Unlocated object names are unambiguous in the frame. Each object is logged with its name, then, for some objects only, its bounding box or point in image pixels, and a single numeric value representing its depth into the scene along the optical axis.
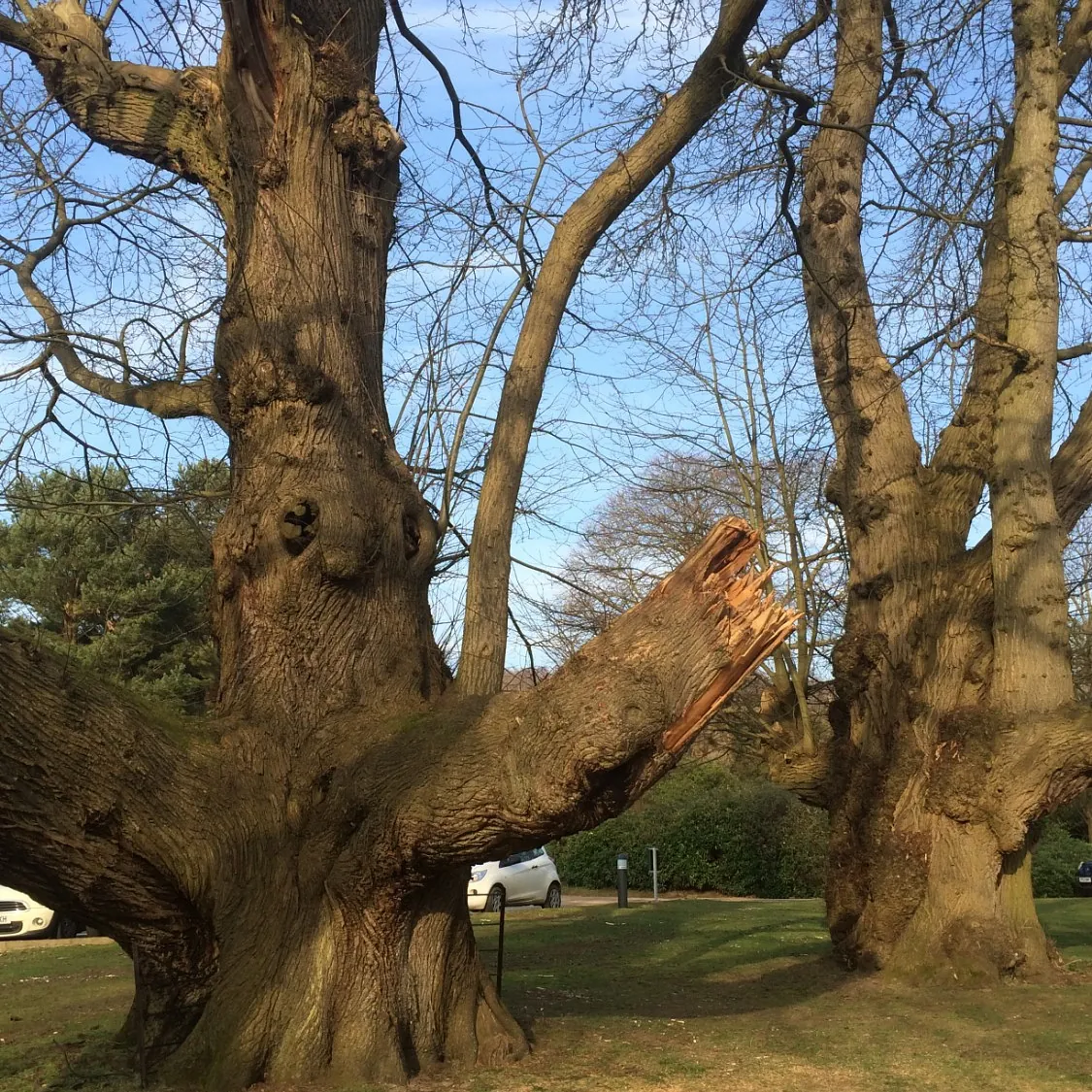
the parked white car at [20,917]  15.77
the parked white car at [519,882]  17.48
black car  23.80
